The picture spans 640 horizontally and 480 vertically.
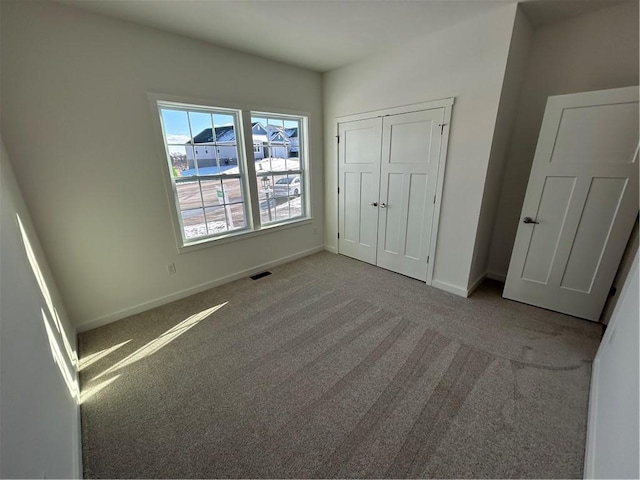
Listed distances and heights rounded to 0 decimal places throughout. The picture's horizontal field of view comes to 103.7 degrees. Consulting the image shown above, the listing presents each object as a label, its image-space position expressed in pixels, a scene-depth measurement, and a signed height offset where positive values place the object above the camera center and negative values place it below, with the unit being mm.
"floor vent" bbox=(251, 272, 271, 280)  3299 -1449
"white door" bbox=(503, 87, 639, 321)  1969 -376
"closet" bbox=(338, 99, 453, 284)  2717 -276
